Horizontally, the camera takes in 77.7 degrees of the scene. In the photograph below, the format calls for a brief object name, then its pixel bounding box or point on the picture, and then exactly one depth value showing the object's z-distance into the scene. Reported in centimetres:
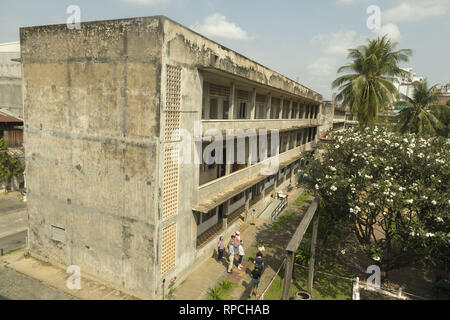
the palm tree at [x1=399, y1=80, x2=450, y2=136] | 2641
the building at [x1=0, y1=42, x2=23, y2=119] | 2708
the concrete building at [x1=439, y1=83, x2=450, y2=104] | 6898
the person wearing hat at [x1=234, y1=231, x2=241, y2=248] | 1418
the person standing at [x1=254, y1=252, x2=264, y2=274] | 1227
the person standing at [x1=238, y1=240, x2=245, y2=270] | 1402
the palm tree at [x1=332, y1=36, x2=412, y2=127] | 2209
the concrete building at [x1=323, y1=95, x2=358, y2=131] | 3847
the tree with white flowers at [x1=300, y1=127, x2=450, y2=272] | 1012
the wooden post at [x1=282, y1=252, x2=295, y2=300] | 801
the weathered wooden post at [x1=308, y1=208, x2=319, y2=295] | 1188
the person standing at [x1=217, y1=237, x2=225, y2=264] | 1462
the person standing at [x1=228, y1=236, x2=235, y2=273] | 1370
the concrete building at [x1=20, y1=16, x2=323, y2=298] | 1052
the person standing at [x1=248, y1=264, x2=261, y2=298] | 1195
